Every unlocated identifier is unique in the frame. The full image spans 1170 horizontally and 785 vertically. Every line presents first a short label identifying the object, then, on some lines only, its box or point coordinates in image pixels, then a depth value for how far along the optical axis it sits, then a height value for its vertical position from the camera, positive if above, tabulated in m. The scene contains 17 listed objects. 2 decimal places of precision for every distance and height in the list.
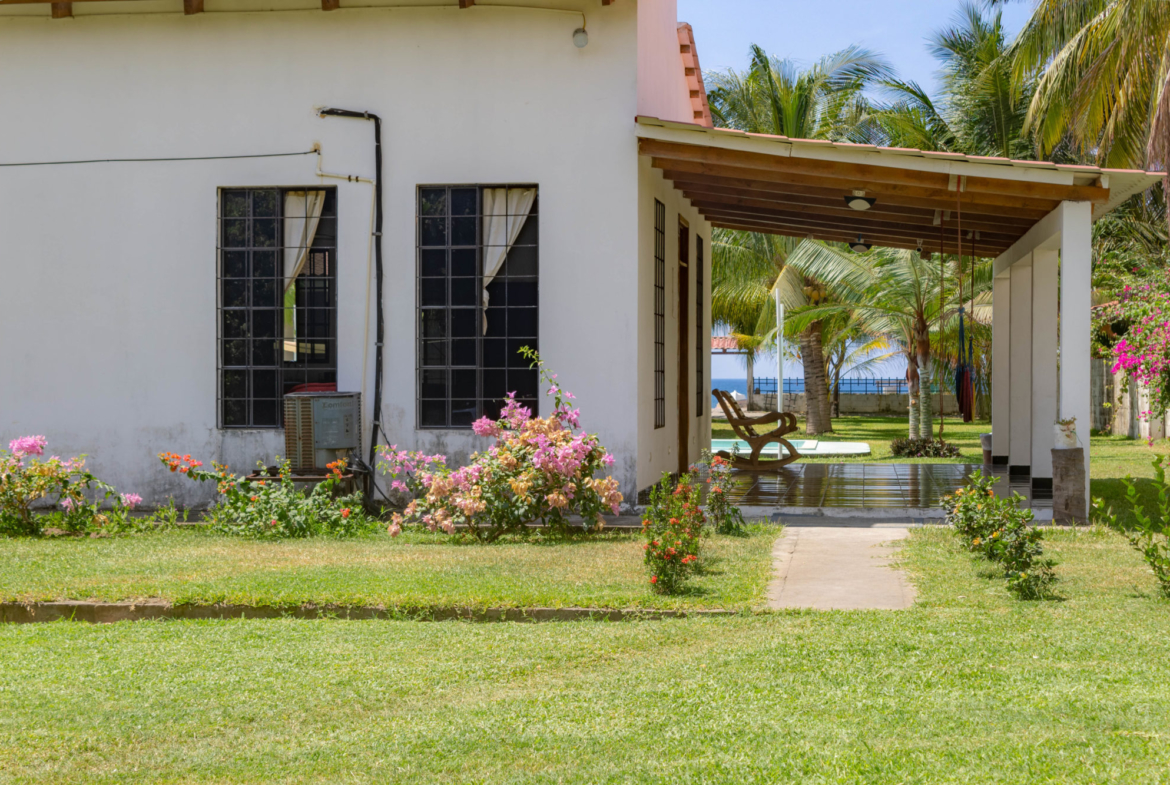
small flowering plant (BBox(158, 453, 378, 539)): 9.75 -1.07
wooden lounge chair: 14.96 -0.67
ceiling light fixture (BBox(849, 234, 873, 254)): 13.91 +1.69
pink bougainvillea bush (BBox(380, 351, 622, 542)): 9.37 -0.85
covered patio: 9.64 +1.69
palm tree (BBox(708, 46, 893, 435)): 27.39 +6.67
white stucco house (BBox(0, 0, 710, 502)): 10.74 +1.56
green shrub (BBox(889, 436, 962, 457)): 19.34 -1.07
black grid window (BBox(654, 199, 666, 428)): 12.30 +0.75
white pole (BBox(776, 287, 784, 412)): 23.44 +1.07
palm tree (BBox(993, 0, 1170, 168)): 17.41 +5.13
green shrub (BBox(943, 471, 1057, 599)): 6.60 -0.92
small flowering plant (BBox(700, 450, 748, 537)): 9.35 -0.99
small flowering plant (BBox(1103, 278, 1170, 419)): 14.51 +0.53
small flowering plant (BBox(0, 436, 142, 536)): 9.89 -1.00
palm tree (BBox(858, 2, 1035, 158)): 27.11 +6.82
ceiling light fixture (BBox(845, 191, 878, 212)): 10.83 +1.73
